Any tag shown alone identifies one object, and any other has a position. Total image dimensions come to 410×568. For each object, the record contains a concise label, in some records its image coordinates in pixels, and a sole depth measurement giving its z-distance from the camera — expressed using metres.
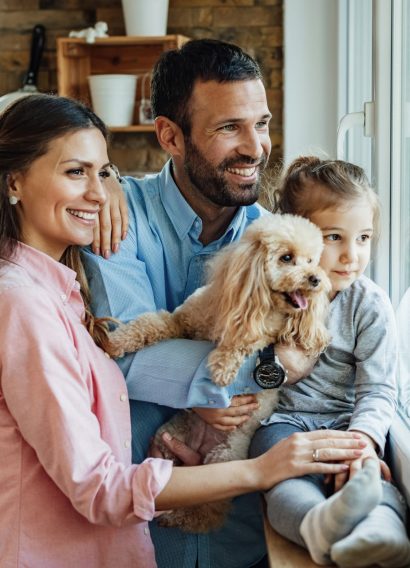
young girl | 1.63
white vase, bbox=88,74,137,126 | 4.07
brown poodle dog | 1.65
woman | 1.45
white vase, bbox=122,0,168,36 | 4.01
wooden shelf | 4.12
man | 1.92
